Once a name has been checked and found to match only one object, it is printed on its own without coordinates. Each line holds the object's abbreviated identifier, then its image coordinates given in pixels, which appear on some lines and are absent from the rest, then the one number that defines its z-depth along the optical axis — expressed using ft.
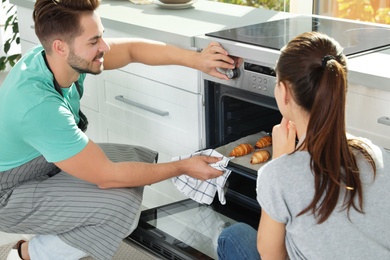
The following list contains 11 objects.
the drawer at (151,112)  8.57
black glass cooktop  7.39
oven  7.45
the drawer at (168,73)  8.30
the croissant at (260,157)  7.55
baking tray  7.54
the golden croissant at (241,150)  7.76
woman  5.23
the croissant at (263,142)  7.88
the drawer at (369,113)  6.48
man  7.43
